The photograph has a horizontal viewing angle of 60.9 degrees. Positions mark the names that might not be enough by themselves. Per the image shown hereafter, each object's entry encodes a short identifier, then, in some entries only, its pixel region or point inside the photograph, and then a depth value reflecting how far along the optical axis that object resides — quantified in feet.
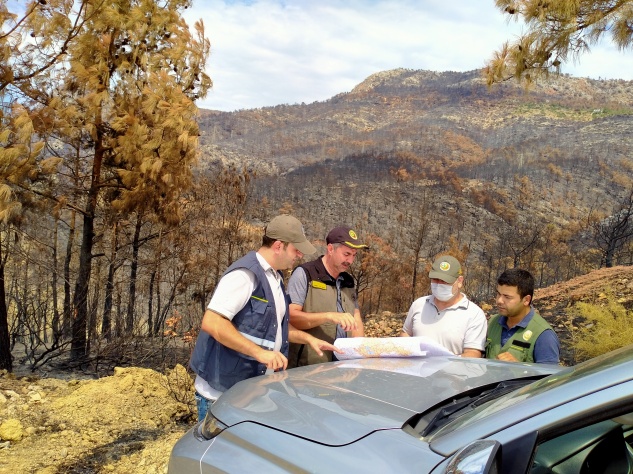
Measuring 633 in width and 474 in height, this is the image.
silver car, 4.13
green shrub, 20.51
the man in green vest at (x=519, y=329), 10.00
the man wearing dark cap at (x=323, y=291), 11.15
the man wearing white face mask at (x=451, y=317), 11.00
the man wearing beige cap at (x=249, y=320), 8.55
